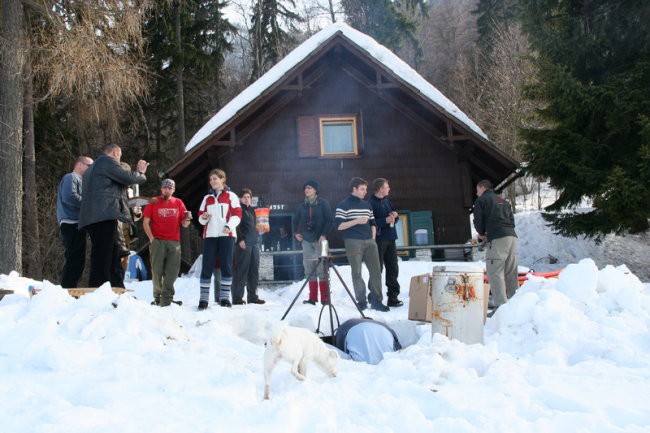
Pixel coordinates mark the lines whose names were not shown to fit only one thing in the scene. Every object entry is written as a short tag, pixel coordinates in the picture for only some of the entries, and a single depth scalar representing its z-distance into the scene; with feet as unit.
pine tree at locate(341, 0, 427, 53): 93.66
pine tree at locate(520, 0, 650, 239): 36.88
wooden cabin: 44.52
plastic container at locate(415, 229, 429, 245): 45.14
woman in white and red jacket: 22.59
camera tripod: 19.35
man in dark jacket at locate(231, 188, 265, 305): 25.21
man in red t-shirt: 23.35
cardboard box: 20.44
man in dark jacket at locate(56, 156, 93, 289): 21.70
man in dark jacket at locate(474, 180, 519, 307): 22.62
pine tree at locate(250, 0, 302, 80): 86.38
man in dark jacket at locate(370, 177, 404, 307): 26.03
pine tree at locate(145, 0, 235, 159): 72.28
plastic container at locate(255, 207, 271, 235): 28.78
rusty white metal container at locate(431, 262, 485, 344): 16.25
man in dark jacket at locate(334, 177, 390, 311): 24.53
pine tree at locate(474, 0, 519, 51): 98.53
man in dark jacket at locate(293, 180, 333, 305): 27.32
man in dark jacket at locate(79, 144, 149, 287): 20.30
